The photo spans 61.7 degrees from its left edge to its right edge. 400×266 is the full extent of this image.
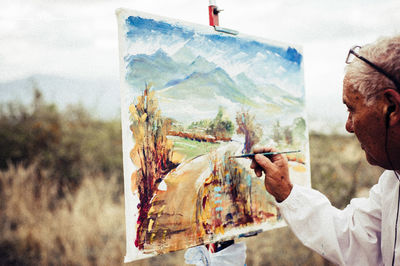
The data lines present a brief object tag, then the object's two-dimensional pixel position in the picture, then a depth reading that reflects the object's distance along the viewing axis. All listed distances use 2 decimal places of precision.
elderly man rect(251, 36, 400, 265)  1.19
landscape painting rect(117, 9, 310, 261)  1.32
